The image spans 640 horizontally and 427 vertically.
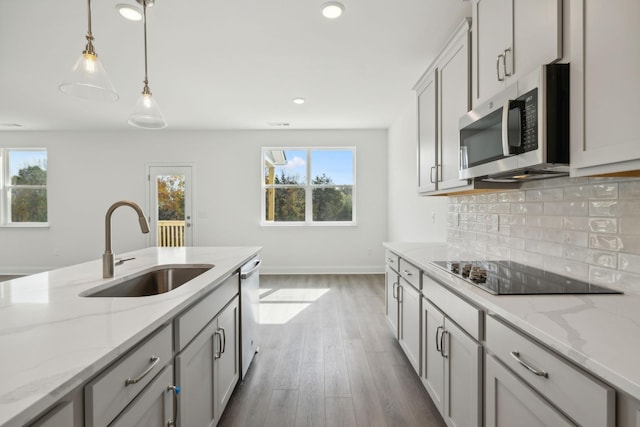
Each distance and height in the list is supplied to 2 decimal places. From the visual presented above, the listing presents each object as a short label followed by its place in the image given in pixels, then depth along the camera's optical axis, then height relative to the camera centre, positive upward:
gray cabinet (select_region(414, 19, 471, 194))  2.05 +0.71
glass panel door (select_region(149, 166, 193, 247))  5.88 +0.10
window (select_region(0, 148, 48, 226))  5.96 +0.39
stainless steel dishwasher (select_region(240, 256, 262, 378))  2.16 -0.73
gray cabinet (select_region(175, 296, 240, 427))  1.25 -0.75
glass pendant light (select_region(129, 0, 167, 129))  2.21 +0.67
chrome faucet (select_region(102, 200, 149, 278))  1.53 -0.22
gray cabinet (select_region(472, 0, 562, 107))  1.27 +0.77
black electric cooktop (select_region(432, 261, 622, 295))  1.28 -0.33
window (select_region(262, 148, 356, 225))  5.91 +0.42
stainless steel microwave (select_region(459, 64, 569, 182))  1.23 +0.34
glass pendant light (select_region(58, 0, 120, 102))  1.62 +0.66
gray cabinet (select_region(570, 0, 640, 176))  0.95 +0.39
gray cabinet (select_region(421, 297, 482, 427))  1.32 -0.77
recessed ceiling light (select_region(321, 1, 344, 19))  2.23 +1.41
